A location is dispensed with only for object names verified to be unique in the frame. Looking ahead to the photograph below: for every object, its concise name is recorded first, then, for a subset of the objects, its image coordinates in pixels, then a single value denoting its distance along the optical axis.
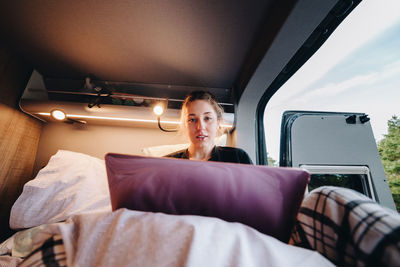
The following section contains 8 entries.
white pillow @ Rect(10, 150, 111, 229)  0.85
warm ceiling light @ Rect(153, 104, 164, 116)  1.24
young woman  1.06
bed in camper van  0.31
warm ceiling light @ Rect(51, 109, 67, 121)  1.24
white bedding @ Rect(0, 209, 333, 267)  0.27
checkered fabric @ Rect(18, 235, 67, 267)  0.30
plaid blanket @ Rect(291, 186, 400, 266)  0.26
